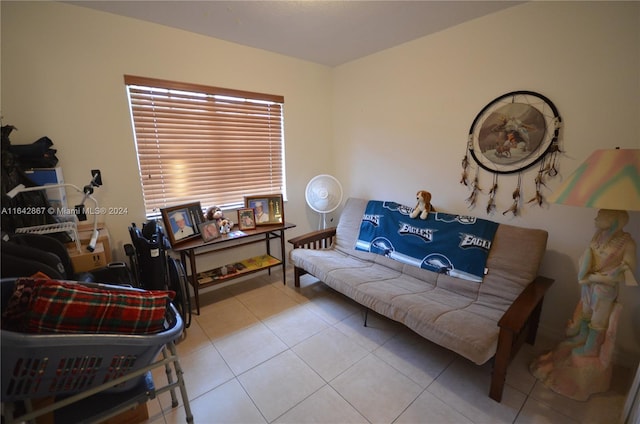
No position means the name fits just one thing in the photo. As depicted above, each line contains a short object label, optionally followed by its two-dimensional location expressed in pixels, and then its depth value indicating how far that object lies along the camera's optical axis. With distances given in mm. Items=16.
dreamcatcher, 1860
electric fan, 2967
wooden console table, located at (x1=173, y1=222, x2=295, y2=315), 2258
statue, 1415
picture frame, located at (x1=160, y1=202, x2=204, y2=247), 2185
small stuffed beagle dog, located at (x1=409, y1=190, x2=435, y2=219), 2349
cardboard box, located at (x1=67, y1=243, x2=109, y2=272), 1712
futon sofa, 1460
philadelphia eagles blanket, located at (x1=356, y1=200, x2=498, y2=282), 2016
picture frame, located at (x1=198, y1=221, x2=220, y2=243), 2291
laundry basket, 825
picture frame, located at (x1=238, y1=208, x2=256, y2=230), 2654
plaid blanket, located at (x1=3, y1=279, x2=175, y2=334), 890
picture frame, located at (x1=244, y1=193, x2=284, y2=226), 2760
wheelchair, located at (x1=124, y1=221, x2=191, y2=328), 1880
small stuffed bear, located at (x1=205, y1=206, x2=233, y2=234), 2502
